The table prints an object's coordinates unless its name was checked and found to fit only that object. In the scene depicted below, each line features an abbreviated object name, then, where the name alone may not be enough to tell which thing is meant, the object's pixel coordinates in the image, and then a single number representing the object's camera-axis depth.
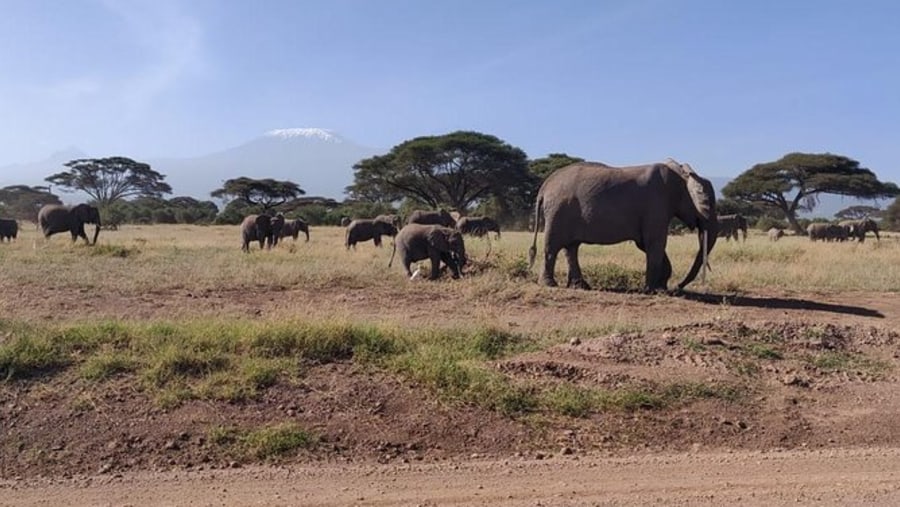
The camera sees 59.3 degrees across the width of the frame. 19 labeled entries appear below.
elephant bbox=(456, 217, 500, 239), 33.09
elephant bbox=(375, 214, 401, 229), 28.17
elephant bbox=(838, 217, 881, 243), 37.00
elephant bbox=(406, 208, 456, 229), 24.58
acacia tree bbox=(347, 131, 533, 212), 48.84
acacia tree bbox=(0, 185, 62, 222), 59.25
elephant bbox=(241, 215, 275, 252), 25.25
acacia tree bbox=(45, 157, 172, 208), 66.19
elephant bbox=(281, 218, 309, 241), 30.55
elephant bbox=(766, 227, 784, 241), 37.16
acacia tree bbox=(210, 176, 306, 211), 58.53
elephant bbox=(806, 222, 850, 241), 36.19
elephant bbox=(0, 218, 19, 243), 30.42
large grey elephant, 13.48
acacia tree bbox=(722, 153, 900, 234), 48.03
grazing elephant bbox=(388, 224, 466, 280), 16.03
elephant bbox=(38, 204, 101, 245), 26.97
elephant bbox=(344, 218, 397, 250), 26.06
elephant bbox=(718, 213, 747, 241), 33.34
